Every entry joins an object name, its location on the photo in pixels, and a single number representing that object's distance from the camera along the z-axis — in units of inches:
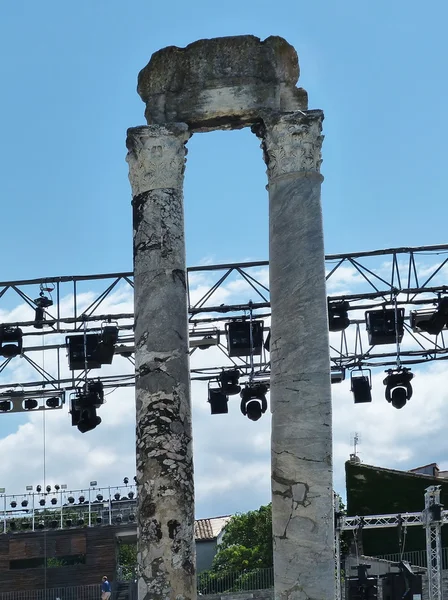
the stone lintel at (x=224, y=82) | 680.4
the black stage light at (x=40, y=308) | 1146.7
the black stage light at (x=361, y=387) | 1235.2
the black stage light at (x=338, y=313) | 1139.3
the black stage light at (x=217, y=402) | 1247.5
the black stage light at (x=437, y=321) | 1127.0
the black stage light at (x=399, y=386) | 1187.9
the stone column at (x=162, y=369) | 619.8
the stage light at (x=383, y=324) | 1149.1
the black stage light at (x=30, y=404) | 1290.6
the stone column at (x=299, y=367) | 606.5
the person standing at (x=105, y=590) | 1579.7
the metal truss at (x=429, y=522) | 1213.1
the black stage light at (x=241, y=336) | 1175.6
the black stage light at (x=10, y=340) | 1185.4
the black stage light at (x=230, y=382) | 1229.1
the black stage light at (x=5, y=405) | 1307.8
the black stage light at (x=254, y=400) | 1214.3
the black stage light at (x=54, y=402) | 1270.9
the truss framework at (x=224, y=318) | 1109.1
